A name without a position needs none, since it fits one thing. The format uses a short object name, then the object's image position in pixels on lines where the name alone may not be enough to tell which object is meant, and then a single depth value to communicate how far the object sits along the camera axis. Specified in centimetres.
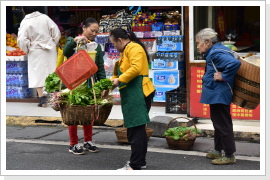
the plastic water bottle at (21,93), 1027
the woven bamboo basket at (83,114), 584
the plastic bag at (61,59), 653
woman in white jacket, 934
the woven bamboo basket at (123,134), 707
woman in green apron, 545
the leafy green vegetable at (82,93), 575
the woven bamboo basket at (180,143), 665
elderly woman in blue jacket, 580
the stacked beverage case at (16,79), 1023
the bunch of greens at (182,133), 665
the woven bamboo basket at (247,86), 570
